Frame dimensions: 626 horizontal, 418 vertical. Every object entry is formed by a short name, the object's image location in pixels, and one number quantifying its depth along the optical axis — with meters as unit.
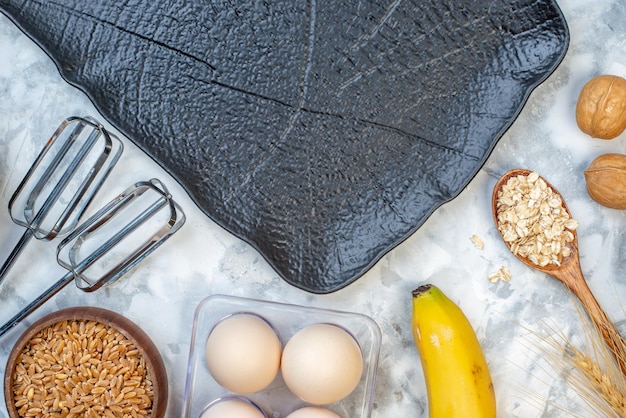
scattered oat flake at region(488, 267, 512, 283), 0.89
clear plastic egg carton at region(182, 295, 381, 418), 0.87
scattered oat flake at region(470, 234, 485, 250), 0.90
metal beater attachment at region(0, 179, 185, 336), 0.89
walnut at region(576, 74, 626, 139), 0.83
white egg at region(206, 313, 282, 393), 0.81
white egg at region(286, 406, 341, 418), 0.83
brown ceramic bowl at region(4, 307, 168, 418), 0.85
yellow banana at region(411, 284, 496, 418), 0.84
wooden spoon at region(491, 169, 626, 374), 0.87
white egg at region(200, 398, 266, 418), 0.83
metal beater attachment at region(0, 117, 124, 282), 0.90
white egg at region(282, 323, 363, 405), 0.80
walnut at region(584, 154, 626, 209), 0.84
